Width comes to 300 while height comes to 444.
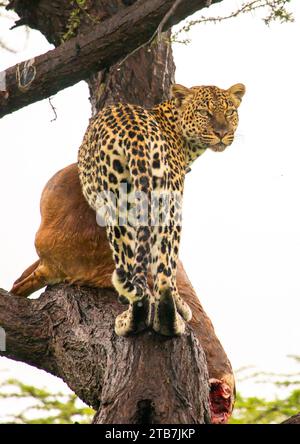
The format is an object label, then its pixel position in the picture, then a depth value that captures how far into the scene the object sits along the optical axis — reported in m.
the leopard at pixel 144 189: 14.64
